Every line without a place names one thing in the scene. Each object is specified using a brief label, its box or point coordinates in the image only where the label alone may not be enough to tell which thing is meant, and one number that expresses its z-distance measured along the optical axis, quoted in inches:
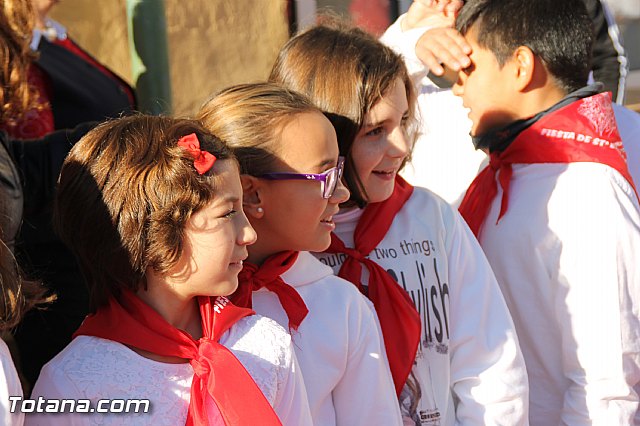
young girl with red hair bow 144.9
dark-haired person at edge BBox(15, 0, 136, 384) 219.3
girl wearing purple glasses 172.2
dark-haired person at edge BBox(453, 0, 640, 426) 206.7
